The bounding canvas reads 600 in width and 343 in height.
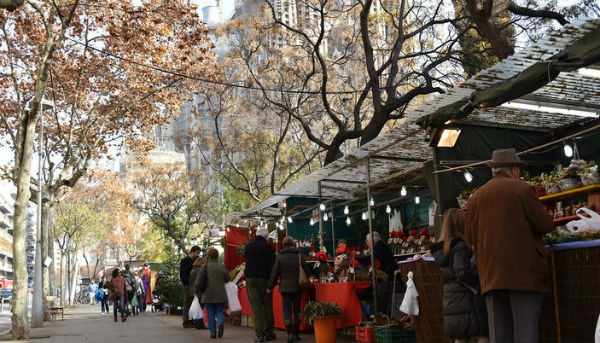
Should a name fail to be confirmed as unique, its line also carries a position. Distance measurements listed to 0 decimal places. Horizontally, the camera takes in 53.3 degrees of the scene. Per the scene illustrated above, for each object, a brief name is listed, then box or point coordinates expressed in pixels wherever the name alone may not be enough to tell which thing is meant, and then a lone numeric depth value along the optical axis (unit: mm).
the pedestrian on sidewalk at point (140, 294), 26734
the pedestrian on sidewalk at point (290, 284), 10266
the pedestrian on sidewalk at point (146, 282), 32062
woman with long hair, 5945
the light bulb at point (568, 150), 8087
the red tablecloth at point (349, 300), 10133
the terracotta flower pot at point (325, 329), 9672
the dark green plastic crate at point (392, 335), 8969
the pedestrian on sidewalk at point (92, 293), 45622
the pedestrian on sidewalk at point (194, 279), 13584
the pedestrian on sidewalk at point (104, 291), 28358
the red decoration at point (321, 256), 12742
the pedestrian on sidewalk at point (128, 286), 21806
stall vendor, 10555
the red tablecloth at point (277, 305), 11484
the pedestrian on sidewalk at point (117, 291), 19578
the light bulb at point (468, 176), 8953
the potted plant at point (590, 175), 7613
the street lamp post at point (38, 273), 15773
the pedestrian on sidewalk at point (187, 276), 13991
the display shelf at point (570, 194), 7629
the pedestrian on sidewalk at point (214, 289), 11008
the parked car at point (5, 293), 50250
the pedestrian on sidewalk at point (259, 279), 10648
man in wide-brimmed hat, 4477
